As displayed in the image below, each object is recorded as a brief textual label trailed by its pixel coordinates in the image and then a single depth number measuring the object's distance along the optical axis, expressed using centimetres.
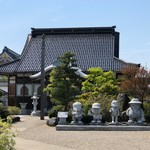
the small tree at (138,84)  2362
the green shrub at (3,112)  2415
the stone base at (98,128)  1816
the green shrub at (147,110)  2111
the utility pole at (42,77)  2593
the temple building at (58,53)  3875
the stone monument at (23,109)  3659
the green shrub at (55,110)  2286
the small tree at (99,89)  2304
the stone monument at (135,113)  1922
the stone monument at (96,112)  1956
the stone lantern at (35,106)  3309
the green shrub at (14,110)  2978
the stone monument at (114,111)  1953
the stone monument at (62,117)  1958
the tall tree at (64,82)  2352
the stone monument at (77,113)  1954
